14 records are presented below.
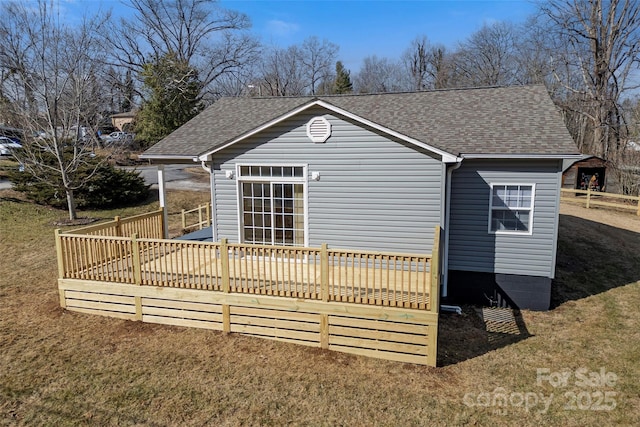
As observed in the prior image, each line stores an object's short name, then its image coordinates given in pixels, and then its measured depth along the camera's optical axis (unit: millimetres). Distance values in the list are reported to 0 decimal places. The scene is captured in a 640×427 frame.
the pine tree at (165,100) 28953
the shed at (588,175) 23062
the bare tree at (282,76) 49969
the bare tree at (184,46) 39562
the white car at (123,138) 20109
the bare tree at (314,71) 53969
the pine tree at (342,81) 49438
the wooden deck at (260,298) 6562
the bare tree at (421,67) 50531
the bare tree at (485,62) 42250
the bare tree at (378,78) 55950
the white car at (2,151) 27906
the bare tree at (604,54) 27359
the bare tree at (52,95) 15367
